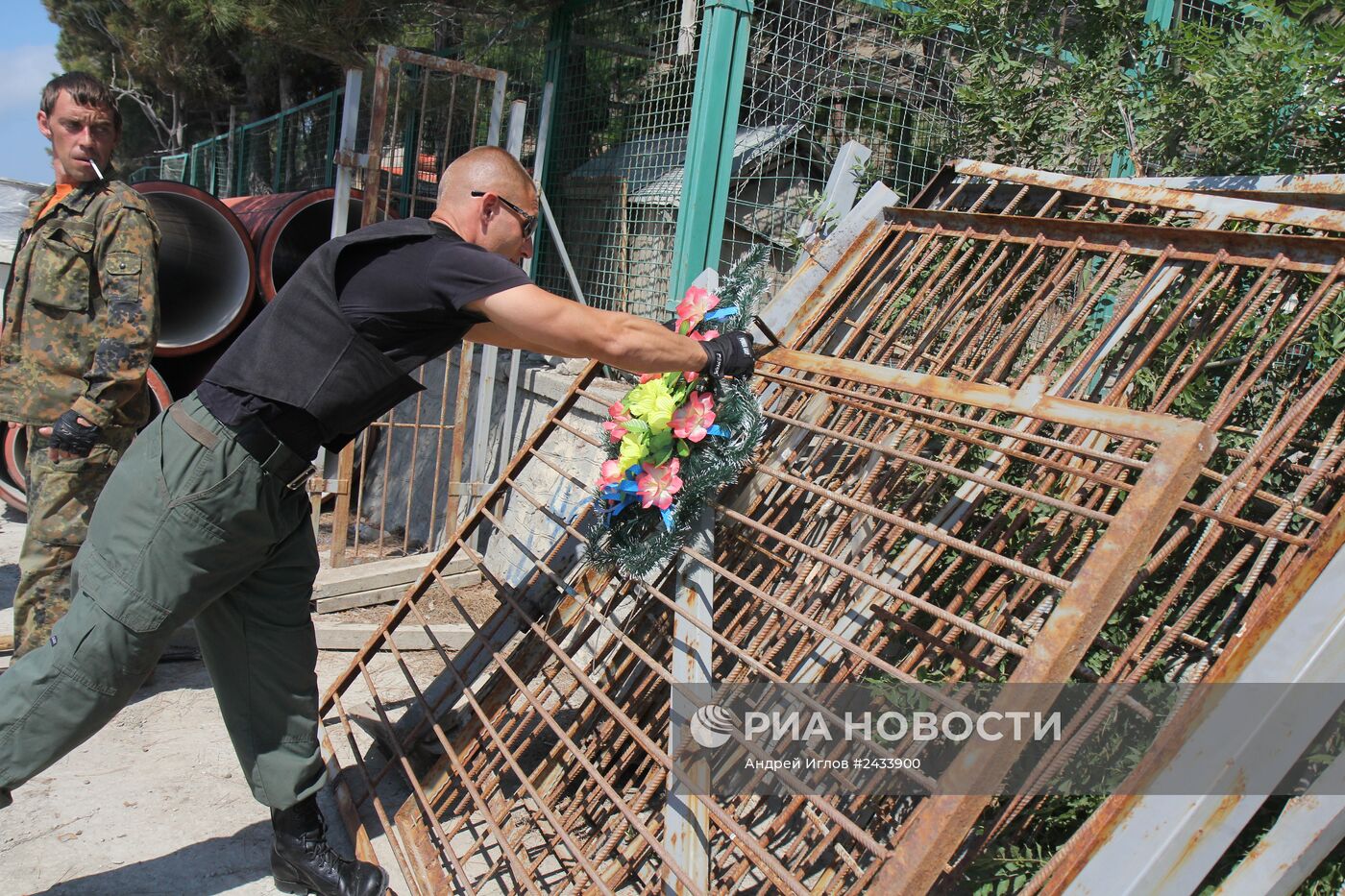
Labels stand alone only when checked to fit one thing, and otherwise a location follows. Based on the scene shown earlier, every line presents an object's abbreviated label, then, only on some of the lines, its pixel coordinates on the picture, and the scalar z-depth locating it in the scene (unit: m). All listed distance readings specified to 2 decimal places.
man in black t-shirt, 2.24
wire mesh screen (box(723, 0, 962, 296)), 5.14
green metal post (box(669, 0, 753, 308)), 4.70
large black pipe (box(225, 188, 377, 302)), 6.00
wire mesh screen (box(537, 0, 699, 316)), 5.21
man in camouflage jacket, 3.16
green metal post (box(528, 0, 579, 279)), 6.12
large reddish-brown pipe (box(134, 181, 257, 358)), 5.78
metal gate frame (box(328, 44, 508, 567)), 4.71
